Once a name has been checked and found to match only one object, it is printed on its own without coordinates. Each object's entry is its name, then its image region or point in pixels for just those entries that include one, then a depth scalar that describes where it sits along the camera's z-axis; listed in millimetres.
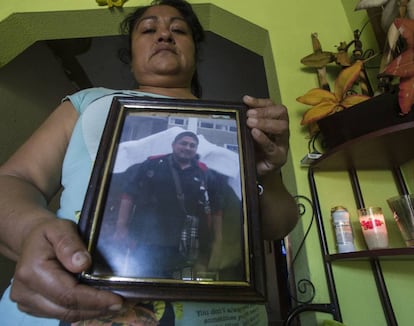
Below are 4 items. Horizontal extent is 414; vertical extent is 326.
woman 190
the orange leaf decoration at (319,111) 670
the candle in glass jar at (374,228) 570
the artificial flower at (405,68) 510
